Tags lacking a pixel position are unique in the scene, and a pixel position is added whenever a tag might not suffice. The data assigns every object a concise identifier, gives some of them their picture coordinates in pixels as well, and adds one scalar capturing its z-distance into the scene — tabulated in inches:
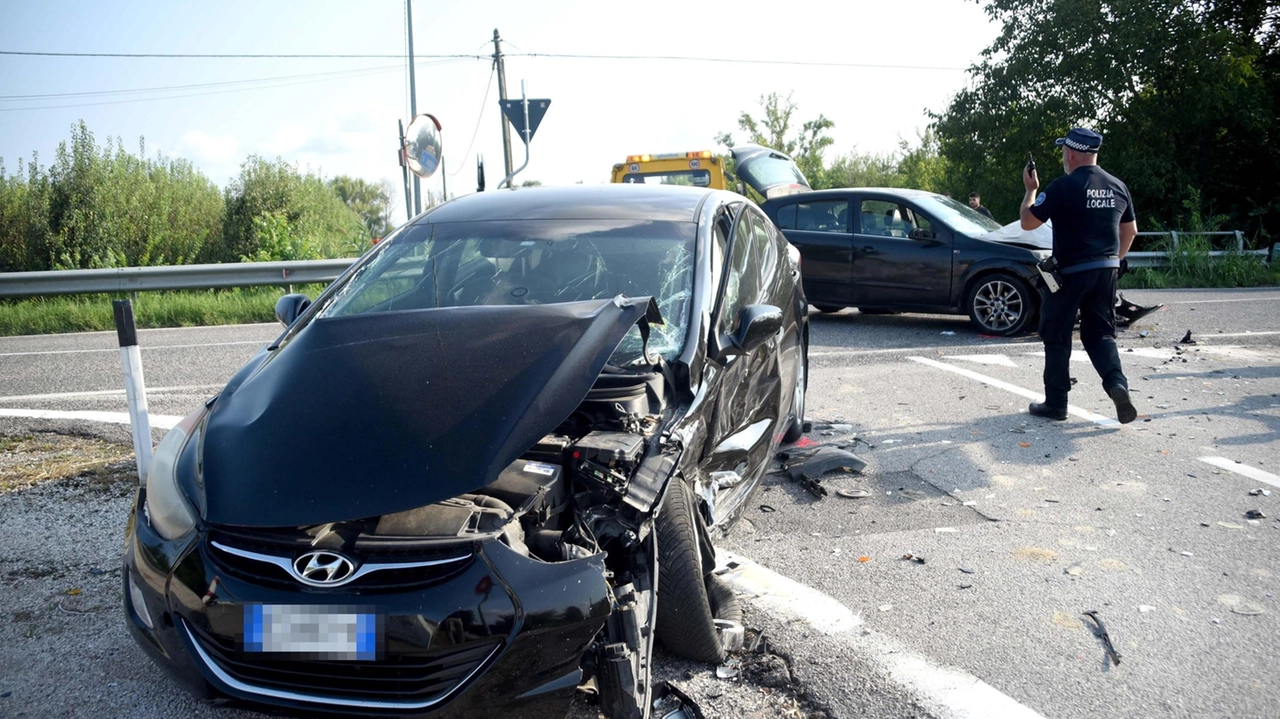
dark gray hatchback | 383.9
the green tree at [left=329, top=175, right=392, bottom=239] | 3041.3
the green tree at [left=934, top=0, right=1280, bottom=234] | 829.8
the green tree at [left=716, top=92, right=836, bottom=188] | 1525.6
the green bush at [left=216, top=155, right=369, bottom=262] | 705.0
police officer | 243.8
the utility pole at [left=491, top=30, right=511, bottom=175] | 1219.9
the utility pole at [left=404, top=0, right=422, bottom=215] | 852.6
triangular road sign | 445.7
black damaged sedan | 92.6
